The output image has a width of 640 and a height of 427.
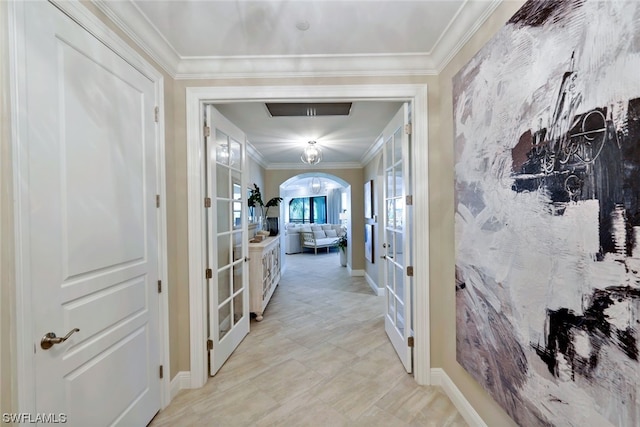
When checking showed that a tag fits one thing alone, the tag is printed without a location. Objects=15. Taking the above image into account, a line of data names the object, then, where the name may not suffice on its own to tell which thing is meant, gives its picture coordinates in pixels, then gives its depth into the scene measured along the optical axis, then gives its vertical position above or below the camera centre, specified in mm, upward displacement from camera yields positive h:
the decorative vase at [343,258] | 6375 -1175
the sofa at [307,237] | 8508 -871
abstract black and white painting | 771 -16
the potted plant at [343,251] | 6141 -1007
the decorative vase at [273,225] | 5164 -256
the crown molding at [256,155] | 4138 +1052
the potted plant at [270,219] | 5149 -111
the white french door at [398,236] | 2078 -234
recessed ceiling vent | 2578 +1090
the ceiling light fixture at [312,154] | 3646 +841
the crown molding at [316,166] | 5418 +1005
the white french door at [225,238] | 2094 -239
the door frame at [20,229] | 926 -47
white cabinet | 3281 -867
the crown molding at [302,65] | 1867 +1126
